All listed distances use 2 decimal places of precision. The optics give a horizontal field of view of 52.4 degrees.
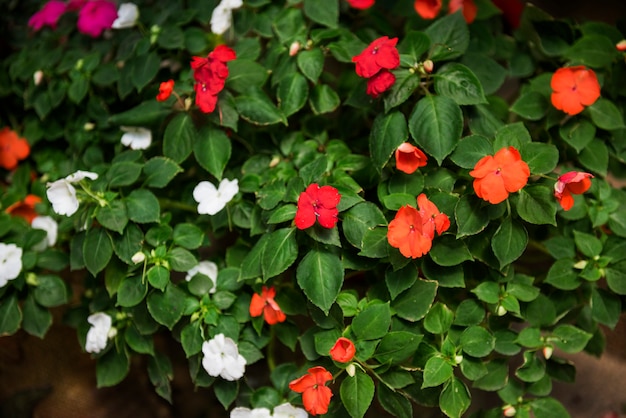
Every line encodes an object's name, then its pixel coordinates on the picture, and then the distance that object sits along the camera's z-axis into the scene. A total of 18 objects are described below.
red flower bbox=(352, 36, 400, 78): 1.18
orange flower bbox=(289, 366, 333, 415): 1.11
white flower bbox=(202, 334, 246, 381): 1.21
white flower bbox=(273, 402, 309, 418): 1.20
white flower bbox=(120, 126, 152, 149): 1.43
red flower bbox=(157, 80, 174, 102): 1.28
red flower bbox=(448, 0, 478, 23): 1.50
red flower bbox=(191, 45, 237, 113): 1.25
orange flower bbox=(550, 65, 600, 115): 1.27
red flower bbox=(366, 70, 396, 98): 1.21
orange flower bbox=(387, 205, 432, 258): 1.09
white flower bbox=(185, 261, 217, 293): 1.31
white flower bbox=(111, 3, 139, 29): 1.51
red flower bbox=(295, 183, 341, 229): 1.11
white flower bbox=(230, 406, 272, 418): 1.22
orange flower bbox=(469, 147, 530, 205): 1.08
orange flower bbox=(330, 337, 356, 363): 1.10
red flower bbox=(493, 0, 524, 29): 1.62
